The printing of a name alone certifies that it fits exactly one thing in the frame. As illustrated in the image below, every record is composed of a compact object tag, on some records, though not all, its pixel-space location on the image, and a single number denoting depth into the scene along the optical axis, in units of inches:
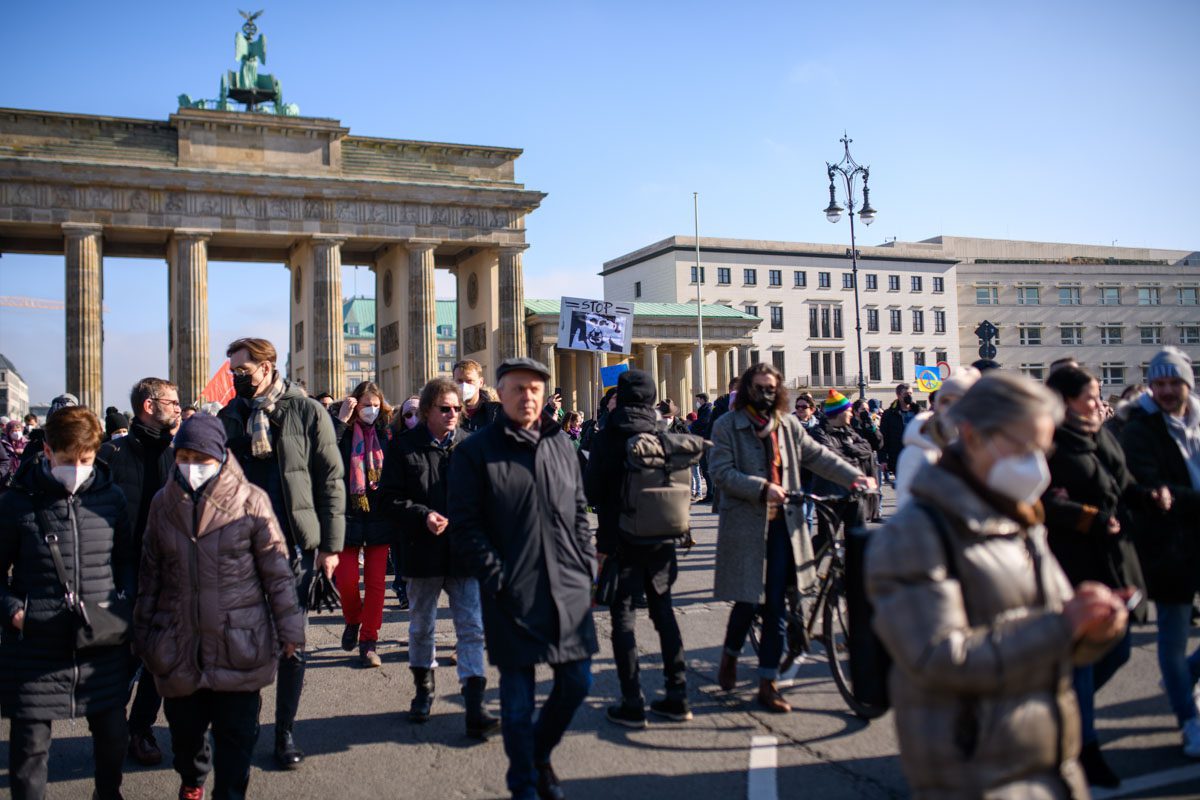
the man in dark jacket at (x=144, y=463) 212.1
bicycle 234.5
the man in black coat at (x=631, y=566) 222.1
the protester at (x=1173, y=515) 197.6
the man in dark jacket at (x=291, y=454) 218.7
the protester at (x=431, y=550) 229.3
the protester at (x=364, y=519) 291.6
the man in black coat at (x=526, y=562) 171.6
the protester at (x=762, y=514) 231.0
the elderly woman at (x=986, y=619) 94.3
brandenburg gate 1572.3
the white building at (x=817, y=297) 2906.0
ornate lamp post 1197.1
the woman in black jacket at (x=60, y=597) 161.3
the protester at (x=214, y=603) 163.3
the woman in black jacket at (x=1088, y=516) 178.5
